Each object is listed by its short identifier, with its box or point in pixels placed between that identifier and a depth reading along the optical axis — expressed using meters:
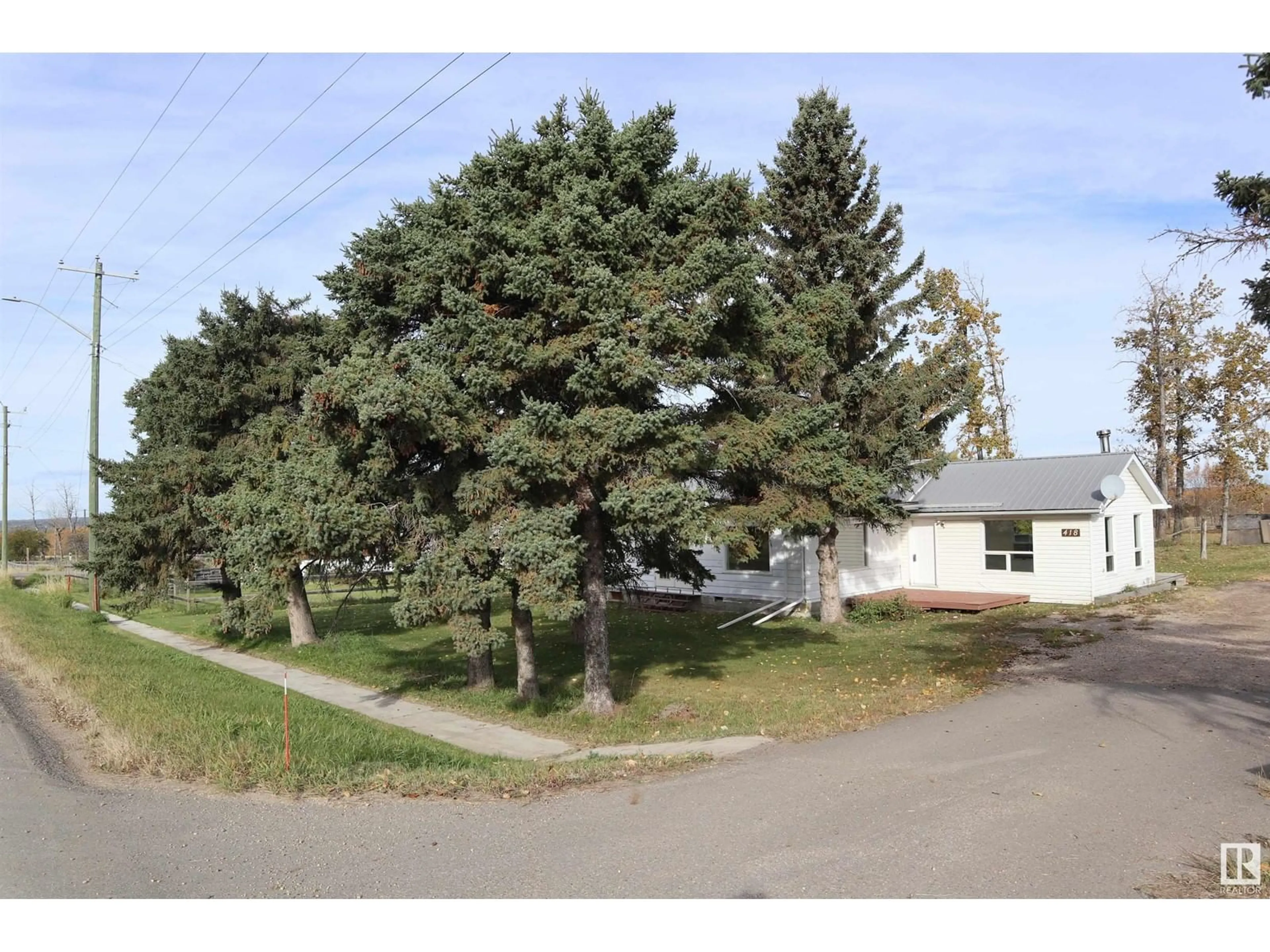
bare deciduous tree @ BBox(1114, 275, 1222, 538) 33.69
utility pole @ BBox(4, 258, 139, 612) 22.56
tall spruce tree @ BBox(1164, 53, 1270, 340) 6.54
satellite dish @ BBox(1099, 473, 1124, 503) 20.14
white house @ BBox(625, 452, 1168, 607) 20.91
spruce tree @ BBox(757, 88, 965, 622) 17.16
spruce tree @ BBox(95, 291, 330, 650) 18.44
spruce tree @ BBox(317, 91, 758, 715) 9.70
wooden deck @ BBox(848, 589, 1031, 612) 20.31
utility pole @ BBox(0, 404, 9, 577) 47.84
